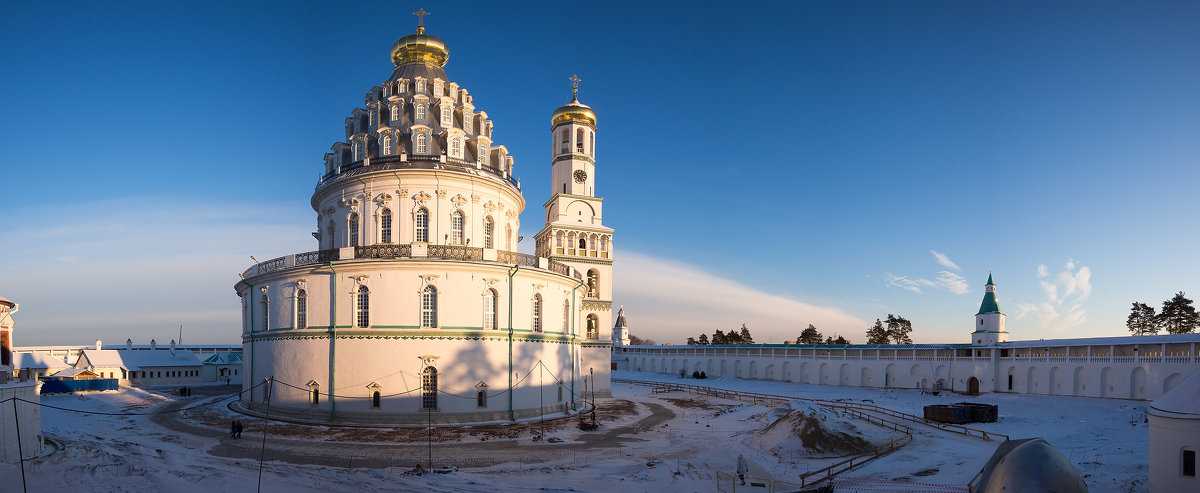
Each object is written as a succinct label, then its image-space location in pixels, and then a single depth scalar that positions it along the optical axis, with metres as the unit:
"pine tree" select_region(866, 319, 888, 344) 97.69
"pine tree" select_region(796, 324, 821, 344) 102.75
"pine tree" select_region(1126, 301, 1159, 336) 65.75
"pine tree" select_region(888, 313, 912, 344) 95.62
